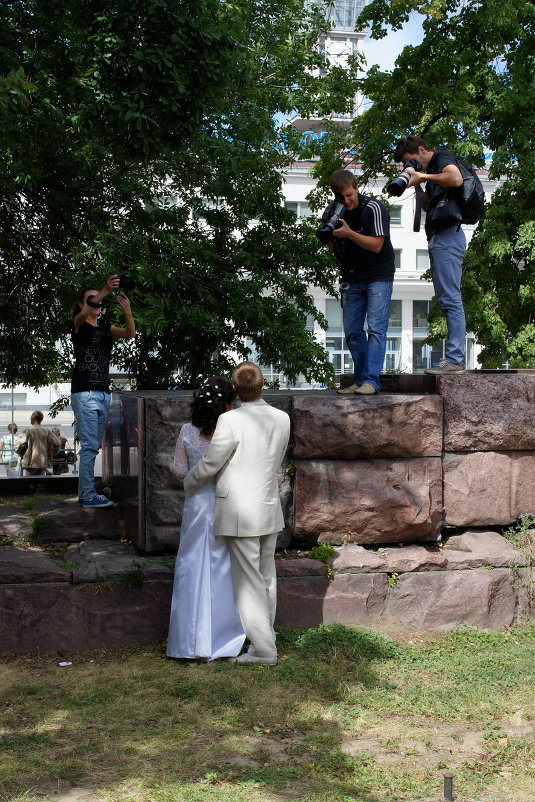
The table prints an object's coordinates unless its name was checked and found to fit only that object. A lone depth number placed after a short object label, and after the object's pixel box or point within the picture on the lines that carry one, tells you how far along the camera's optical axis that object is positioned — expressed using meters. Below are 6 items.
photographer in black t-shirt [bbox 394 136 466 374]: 6.43
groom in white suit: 5.04
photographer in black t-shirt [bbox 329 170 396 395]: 6.30
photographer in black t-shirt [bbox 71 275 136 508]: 6.41
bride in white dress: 5.12
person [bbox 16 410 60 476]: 13.27
